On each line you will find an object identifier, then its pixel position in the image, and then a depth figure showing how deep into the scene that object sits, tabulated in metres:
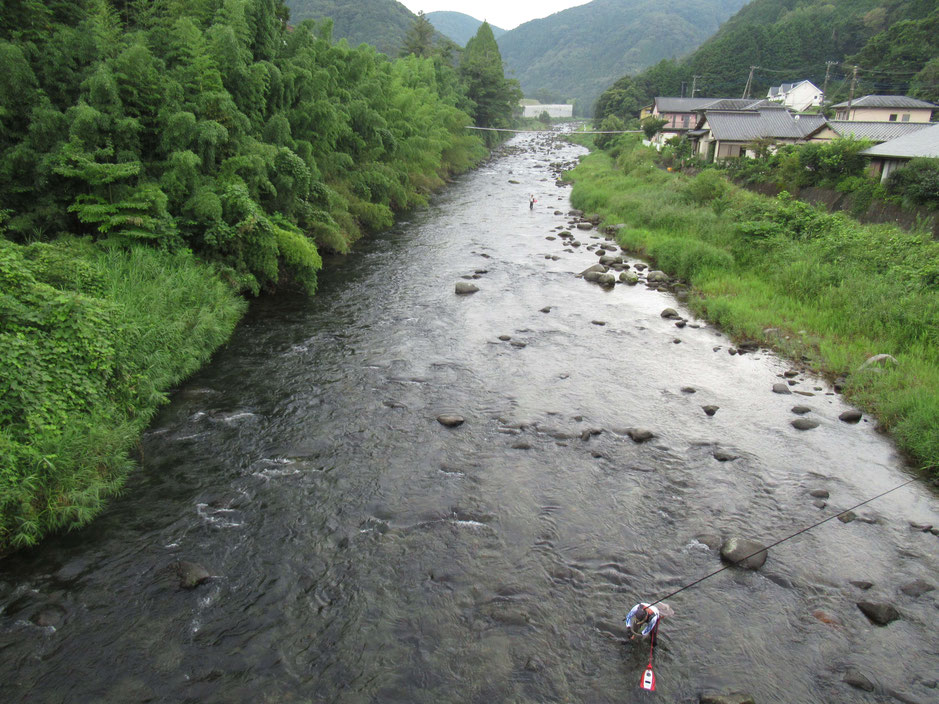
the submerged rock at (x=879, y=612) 6.23
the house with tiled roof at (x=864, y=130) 32.16
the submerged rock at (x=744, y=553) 7.00
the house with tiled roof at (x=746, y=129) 36.91
